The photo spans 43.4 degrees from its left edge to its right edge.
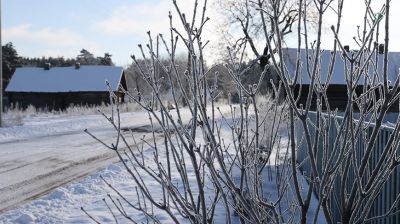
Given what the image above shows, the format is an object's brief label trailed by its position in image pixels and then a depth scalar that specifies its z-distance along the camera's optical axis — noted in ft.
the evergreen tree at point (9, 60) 235.40
